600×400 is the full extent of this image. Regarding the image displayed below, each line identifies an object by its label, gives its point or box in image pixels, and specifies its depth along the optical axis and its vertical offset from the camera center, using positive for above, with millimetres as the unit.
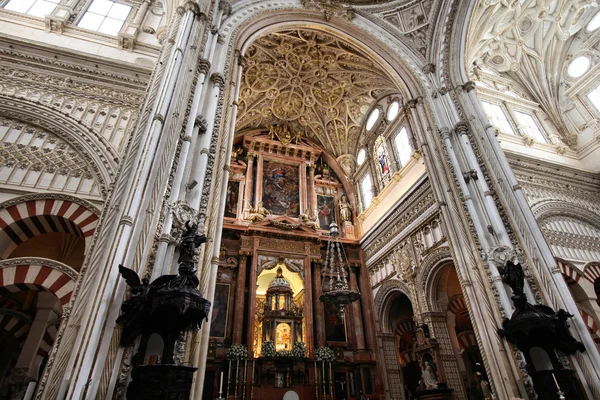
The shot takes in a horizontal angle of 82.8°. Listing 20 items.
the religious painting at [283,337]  11711 +2336
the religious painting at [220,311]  11312 +3113
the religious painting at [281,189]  15047 +8798
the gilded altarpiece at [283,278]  10938 +4555
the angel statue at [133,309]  4129 +1152
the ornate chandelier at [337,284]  10109 +4346
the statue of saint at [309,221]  14414 +6997
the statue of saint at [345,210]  15445 +7980
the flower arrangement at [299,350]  11125 +1836
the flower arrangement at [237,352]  10523 +1724
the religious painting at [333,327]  12391 +2749
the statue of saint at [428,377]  9289 +825
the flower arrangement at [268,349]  10938 +1858
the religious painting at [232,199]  14266 +7925
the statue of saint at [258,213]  13844 +7102
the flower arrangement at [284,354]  10976 +1713
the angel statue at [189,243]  4856 +2190
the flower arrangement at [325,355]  11250 +1702
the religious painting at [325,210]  15422 +7999
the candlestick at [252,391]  10195 +667
